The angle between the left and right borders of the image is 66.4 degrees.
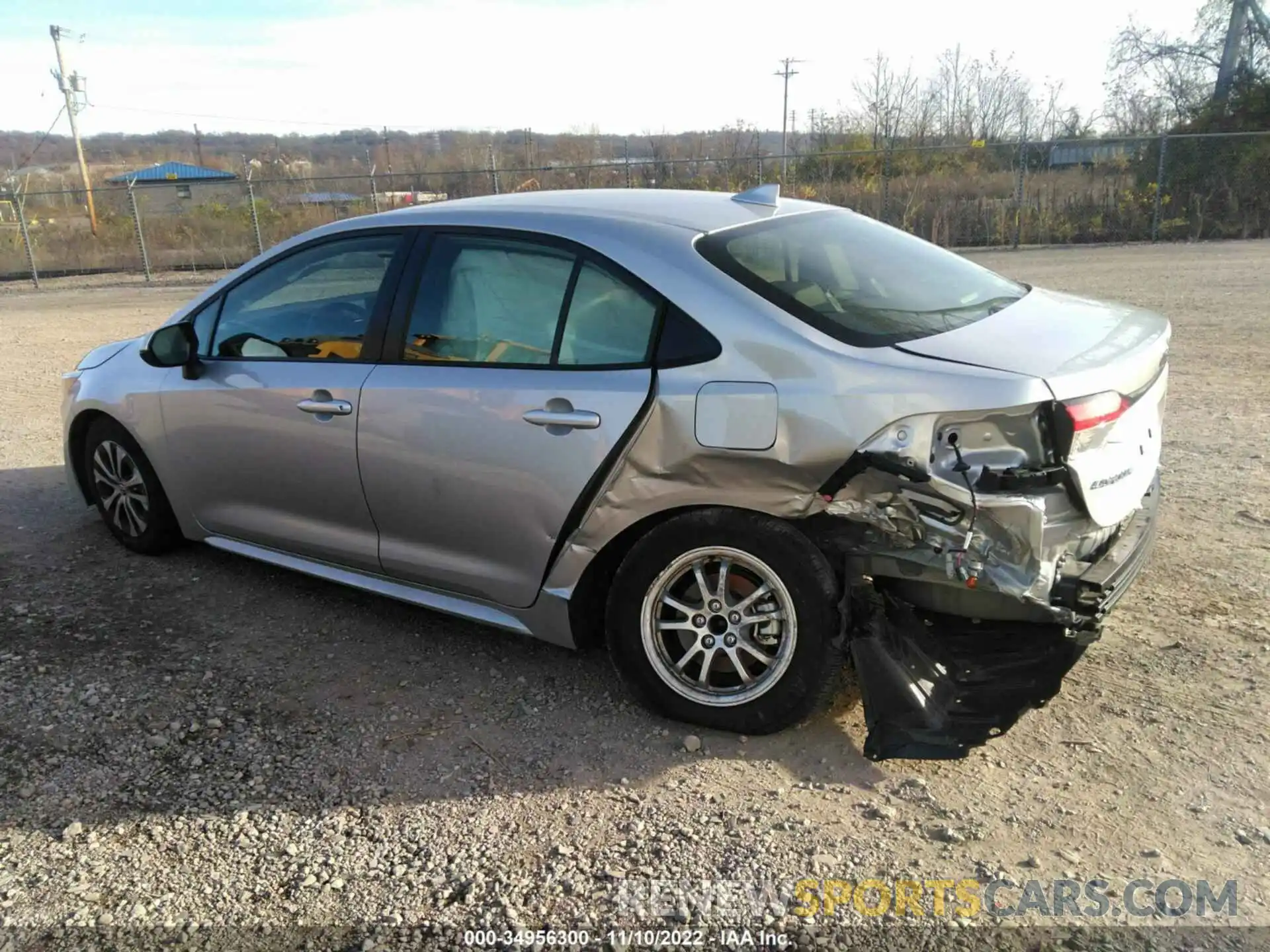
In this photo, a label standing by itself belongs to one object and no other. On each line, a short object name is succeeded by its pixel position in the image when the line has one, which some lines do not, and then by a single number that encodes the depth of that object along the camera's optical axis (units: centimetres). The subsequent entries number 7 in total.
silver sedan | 279
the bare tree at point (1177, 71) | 2425
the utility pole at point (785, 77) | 4779
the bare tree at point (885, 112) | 3138
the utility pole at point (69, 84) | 4281
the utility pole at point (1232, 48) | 2431
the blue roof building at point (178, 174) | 5632
